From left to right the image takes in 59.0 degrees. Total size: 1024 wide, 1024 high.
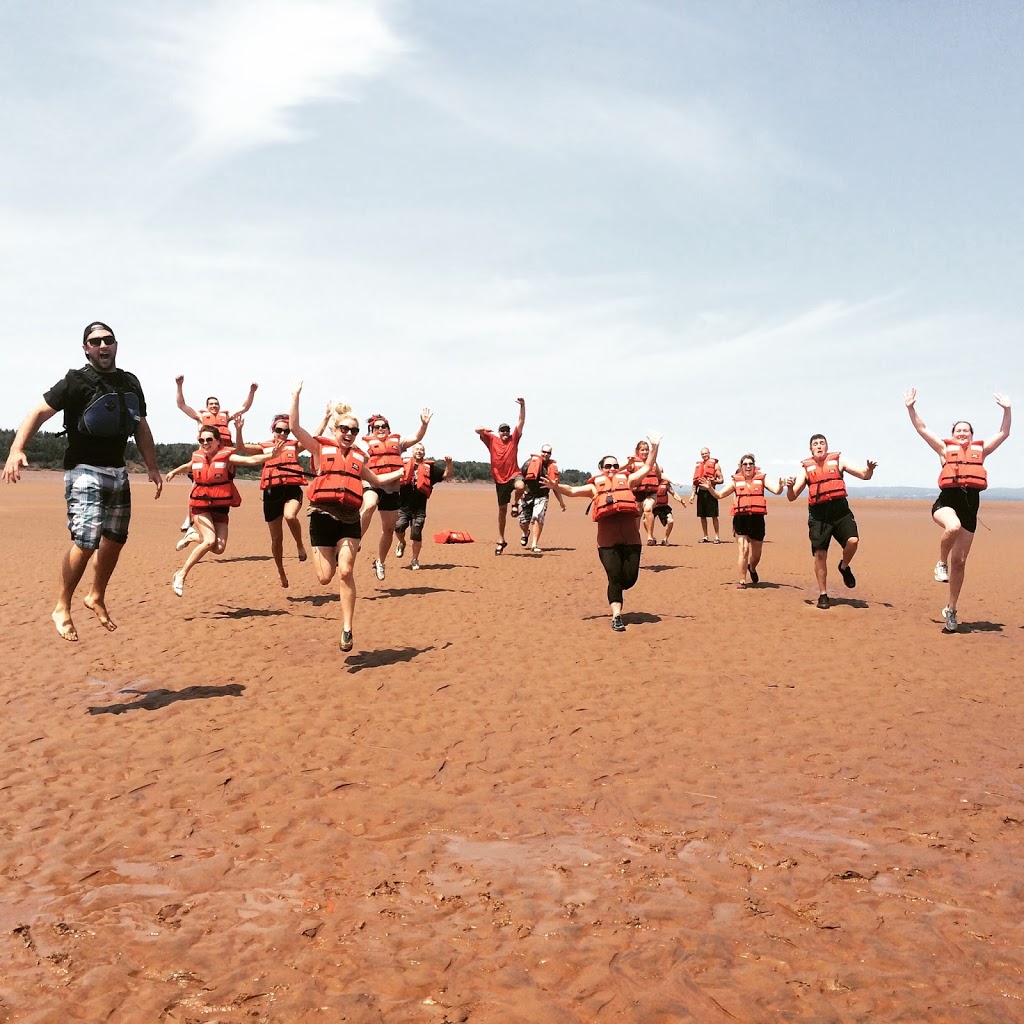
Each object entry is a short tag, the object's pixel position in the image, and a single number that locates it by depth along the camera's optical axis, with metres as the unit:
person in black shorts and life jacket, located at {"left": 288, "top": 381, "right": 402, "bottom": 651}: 8.91
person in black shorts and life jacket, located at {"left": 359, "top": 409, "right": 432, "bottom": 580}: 12.12
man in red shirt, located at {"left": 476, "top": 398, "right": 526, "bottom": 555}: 18.03
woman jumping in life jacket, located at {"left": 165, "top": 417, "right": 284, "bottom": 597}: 11.52
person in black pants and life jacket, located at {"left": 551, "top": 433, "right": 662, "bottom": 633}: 11.00
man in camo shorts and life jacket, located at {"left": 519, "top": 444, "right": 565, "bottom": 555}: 18.73
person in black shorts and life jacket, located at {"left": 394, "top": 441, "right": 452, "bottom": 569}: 15.31
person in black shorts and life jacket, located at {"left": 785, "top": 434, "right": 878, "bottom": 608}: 12.45
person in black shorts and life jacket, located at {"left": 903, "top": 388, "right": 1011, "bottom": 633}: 10.66
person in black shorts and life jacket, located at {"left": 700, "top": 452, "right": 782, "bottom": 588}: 14.55
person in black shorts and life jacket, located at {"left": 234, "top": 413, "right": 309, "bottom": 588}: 12.77
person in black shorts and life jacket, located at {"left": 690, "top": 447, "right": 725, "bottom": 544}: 24.61
